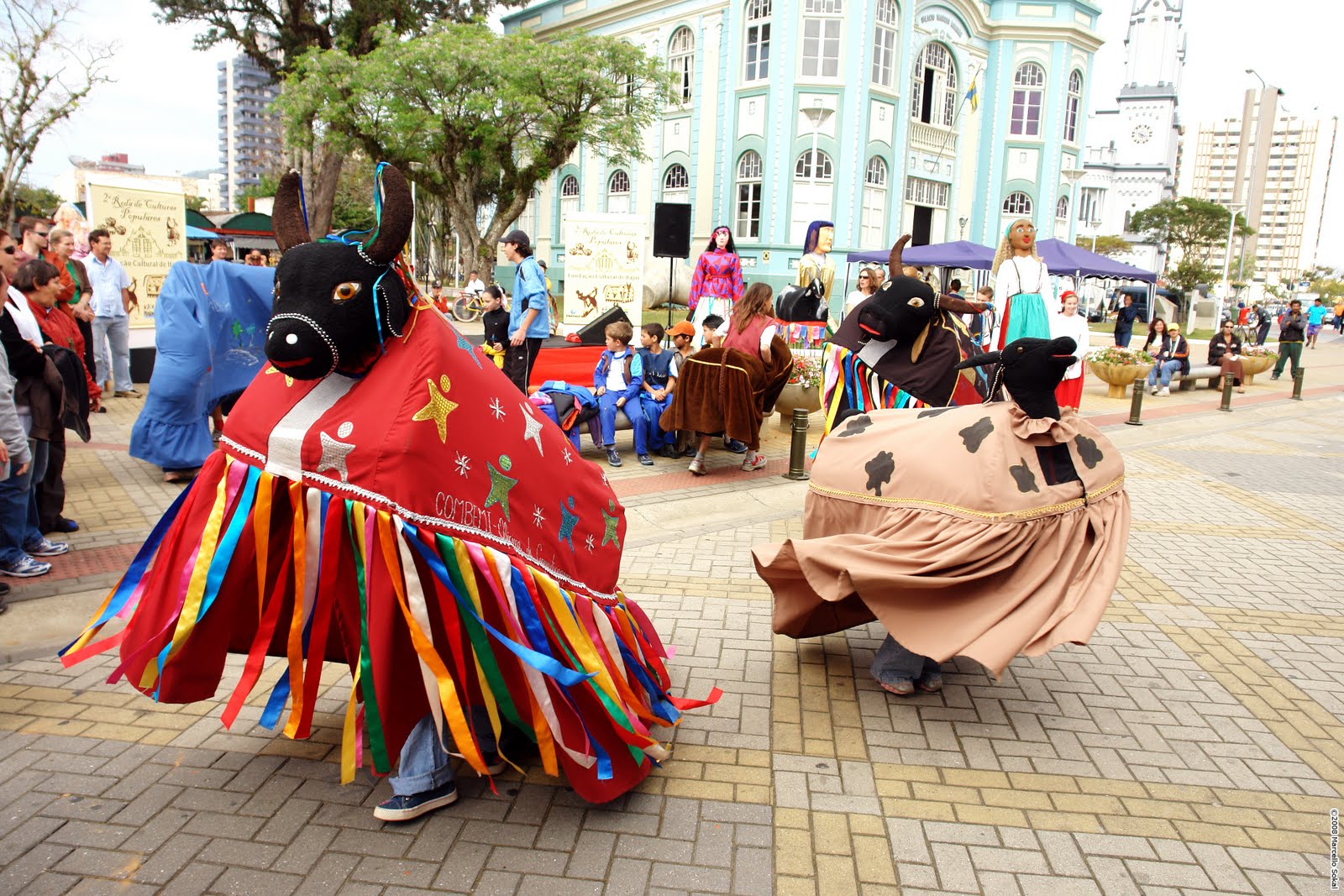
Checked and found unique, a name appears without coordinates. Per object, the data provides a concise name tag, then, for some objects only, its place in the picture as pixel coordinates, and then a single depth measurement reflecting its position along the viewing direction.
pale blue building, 27.67
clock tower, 67.19
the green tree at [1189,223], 53.09
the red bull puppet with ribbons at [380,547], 2.57
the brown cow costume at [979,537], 3.31
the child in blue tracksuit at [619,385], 8.22
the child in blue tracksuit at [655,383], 8.42
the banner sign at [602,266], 15.84
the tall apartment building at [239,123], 179.88
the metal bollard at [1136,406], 11.93
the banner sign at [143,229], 11.14
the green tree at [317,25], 26.52
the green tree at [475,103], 23.69
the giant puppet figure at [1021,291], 7.53
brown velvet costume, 7.73
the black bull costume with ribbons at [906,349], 5.03
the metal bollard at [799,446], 7.89
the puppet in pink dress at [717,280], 12.18
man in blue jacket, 8.05
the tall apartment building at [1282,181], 149.50
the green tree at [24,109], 18.83
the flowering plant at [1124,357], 14.35
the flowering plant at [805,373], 9.79
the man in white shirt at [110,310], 9.82
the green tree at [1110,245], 53.56
